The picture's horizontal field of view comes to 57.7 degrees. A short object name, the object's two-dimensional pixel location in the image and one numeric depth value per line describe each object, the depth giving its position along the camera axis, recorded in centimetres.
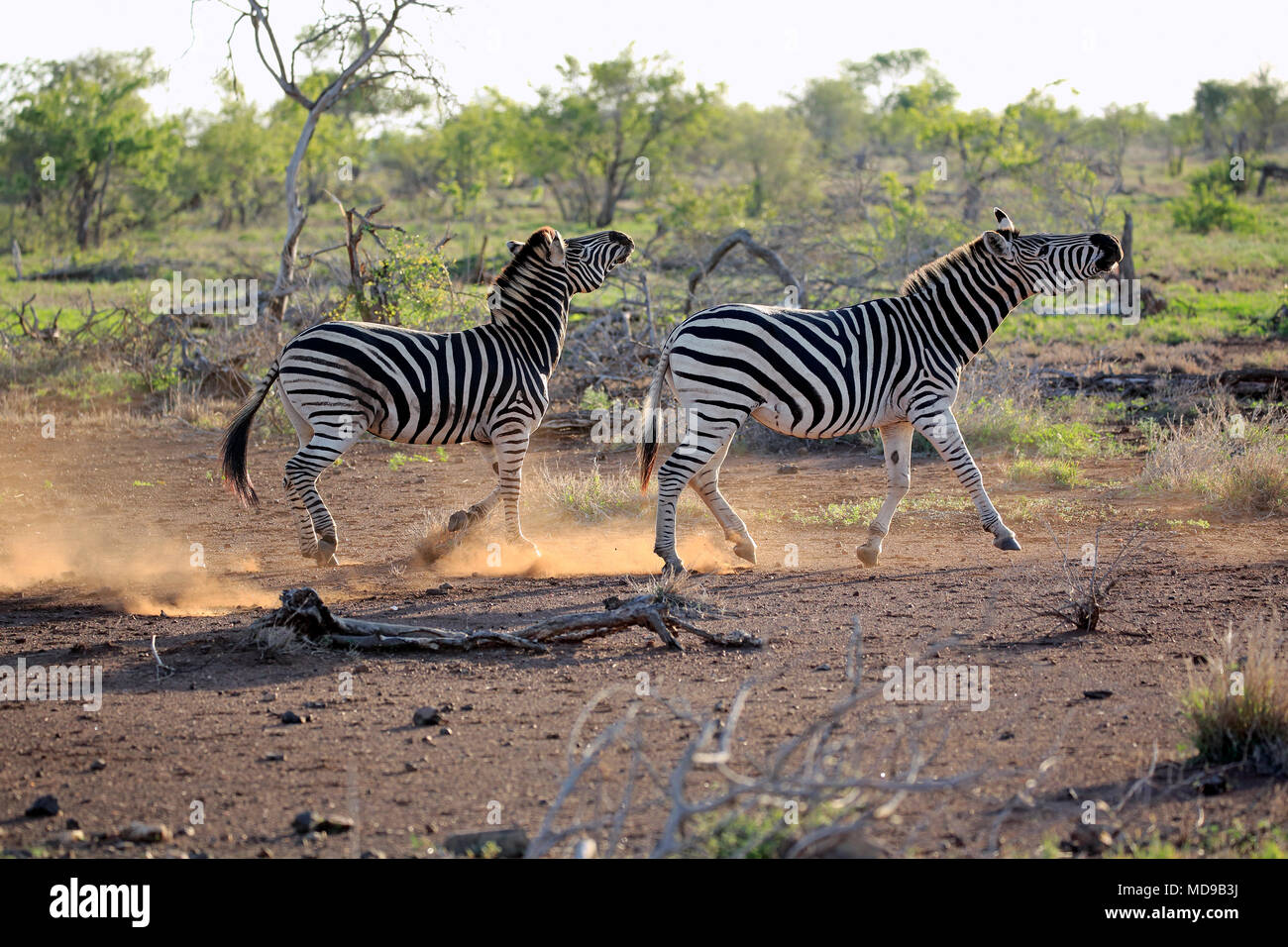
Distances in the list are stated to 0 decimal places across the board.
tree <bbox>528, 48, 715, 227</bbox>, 3297
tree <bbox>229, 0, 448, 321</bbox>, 1645
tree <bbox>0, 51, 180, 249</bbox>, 2838
